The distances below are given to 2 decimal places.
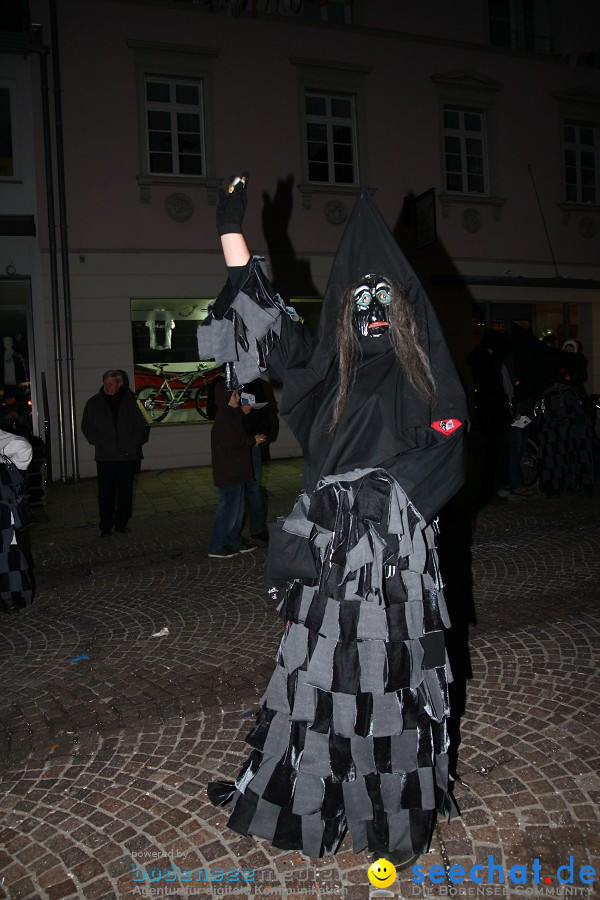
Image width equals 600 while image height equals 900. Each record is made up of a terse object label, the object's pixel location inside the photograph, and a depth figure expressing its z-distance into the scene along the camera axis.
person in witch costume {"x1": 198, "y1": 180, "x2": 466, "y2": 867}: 2.36
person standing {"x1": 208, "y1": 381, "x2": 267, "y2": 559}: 6.60
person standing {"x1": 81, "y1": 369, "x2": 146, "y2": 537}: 7.70
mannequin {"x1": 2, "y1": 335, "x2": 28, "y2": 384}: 13.06
